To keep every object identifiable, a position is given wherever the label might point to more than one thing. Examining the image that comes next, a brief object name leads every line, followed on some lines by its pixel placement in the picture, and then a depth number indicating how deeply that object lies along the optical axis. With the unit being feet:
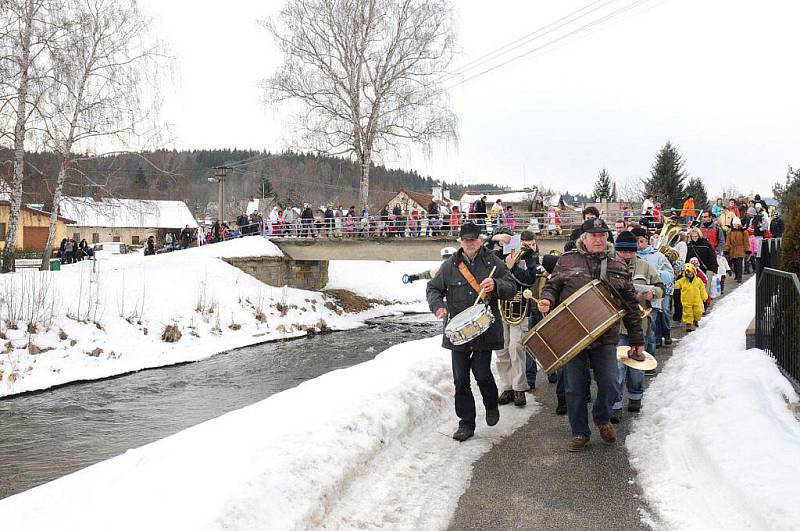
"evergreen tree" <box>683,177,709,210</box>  185.50
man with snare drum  19.72
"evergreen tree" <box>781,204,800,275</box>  23.88
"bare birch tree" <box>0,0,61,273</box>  61.67
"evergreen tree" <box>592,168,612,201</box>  209.05
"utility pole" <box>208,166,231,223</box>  115.63
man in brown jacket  18.85
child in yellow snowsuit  39.52
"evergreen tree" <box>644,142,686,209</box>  165.78
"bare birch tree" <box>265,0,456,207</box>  96.94
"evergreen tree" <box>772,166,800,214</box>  103.60
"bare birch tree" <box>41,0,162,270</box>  65.67
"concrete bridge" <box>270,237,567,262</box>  79.25
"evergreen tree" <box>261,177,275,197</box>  278.56
